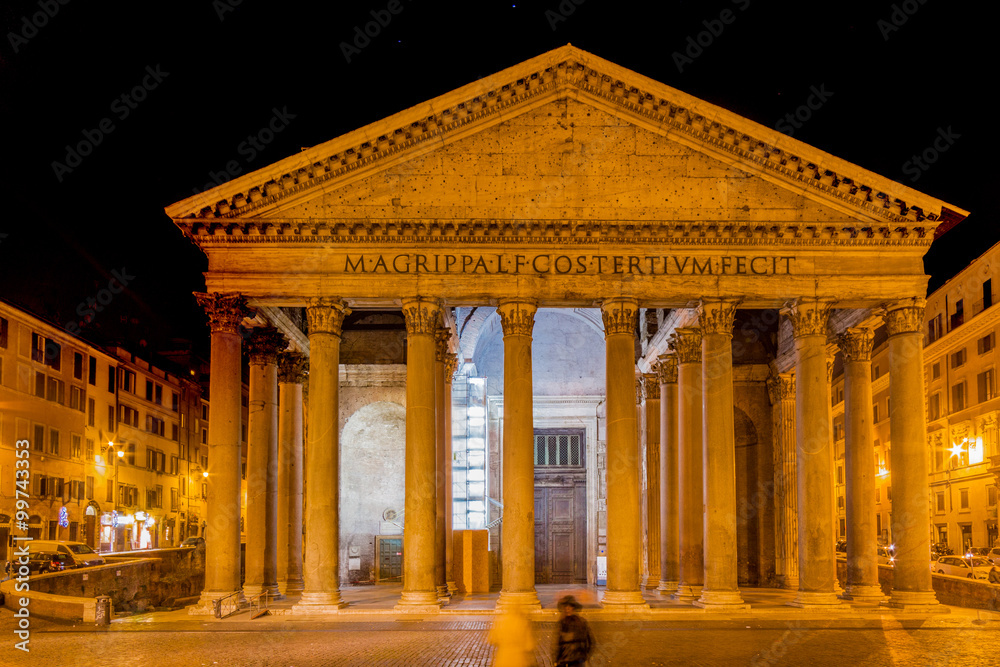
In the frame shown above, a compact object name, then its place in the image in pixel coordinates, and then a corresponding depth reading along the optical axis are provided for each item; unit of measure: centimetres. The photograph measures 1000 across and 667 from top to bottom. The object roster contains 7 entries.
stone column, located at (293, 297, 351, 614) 2439
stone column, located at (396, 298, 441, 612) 2447
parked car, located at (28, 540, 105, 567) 3409
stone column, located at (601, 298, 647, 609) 2453
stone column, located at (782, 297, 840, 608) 2464
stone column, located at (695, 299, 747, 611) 2448
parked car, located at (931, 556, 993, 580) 3366
